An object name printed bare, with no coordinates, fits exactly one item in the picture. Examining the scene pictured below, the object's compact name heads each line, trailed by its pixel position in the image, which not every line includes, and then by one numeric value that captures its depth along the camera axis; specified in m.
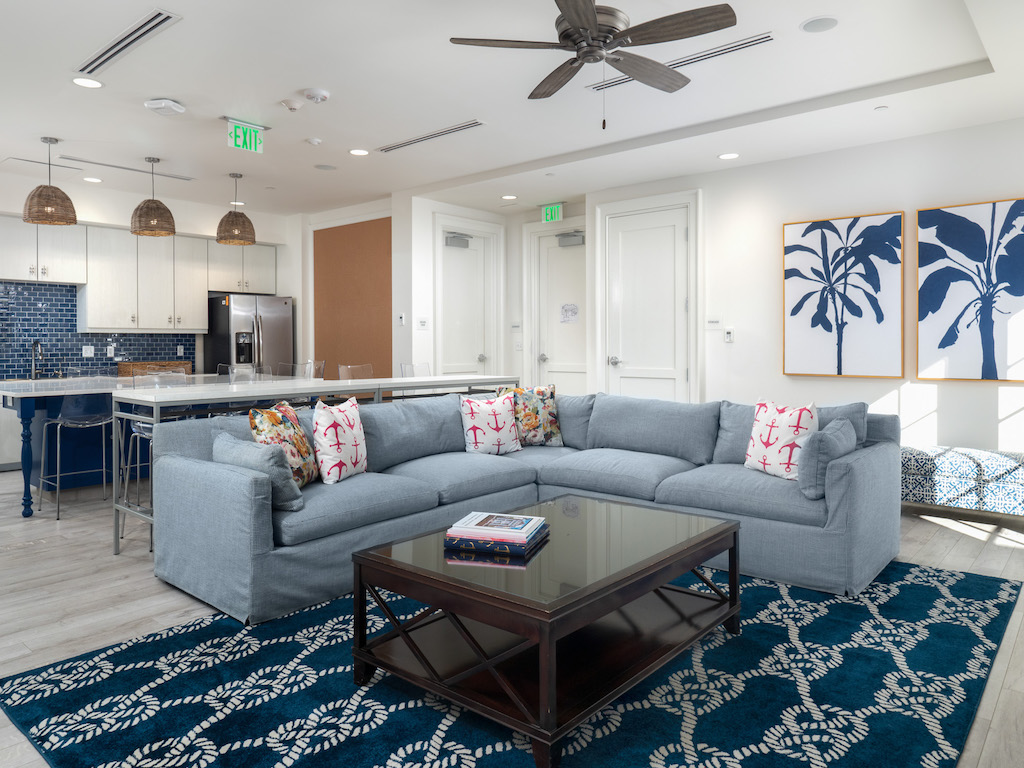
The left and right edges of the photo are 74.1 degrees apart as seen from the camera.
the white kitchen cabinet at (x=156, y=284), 7.16
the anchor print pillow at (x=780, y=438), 3.42
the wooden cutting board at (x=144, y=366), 7.13
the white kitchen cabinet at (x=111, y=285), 6.77
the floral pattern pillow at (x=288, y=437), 3.12
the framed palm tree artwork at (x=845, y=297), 4.89
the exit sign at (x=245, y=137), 4.64
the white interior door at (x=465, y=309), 7.17
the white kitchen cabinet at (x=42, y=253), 6.26
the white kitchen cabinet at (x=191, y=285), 7.44
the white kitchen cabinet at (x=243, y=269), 7.79
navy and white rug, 1.84
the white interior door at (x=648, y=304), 5.98
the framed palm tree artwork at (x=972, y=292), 4.44
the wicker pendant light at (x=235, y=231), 5.80
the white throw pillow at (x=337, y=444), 3.29
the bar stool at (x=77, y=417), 4.52
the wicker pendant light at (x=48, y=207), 4.76
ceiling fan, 2.59
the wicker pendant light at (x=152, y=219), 5.23
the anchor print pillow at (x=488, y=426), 4.27
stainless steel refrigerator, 7.53
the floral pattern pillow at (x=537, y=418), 4.57
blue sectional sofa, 2.79
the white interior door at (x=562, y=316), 7.27
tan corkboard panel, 7.29
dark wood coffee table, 1.80
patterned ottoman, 4.25
